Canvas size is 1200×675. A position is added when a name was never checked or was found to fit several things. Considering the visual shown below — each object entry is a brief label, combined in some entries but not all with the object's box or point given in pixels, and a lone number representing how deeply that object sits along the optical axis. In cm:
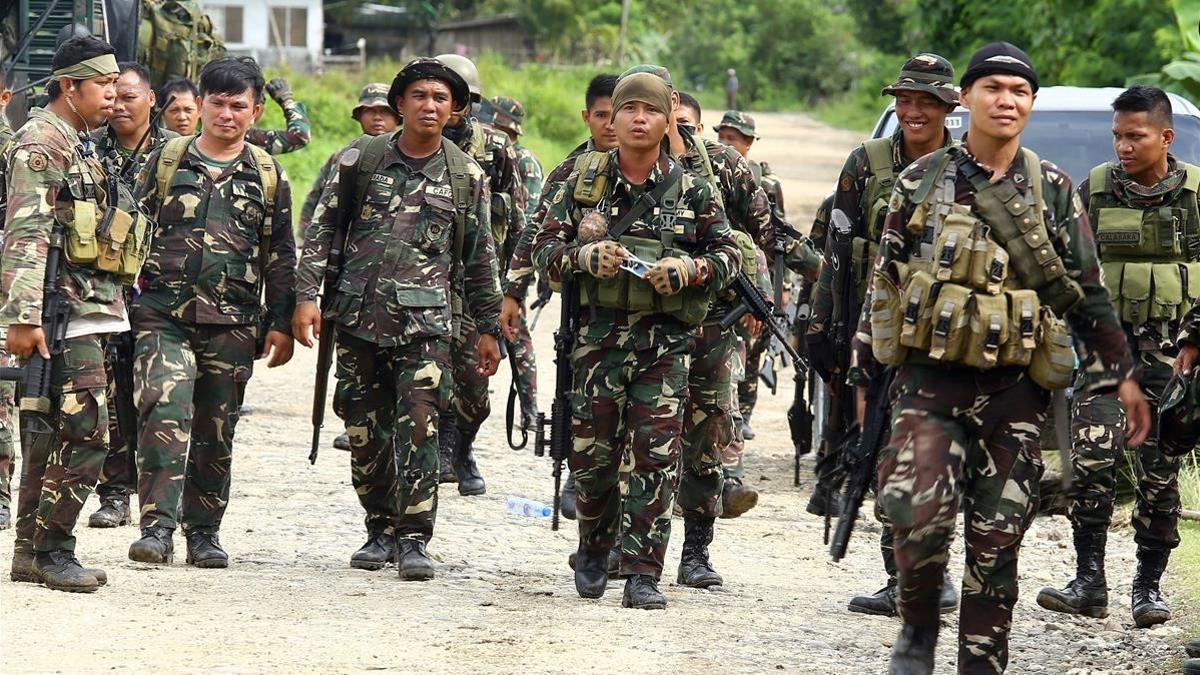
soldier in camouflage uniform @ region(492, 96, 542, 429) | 2202
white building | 10062
